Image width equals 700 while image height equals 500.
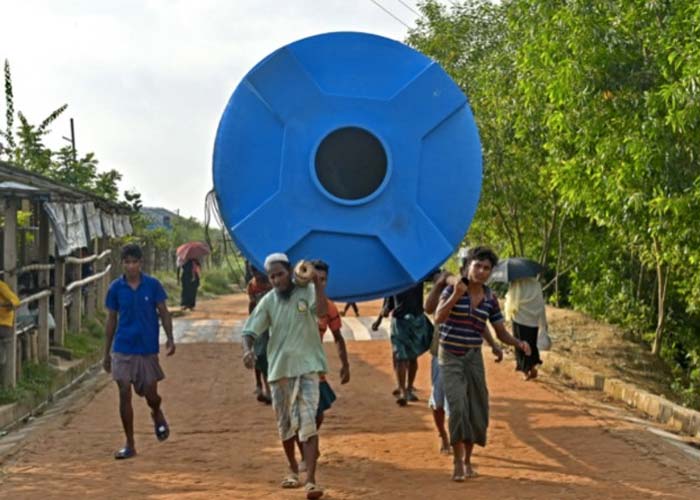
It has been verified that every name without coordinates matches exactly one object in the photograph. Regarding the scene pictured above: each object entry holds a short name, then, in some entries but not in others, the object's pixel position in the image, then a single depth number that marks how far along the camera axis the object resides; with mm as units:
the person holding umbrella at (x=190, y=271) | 23188
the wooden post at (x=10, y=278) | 10602
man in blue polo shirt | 7961
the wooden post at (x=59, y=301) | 14023
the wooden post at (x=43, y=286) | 12766
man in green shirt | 6645
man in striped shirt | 7047
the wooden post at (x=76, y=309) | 16156
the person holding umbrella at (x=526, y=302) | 12062
